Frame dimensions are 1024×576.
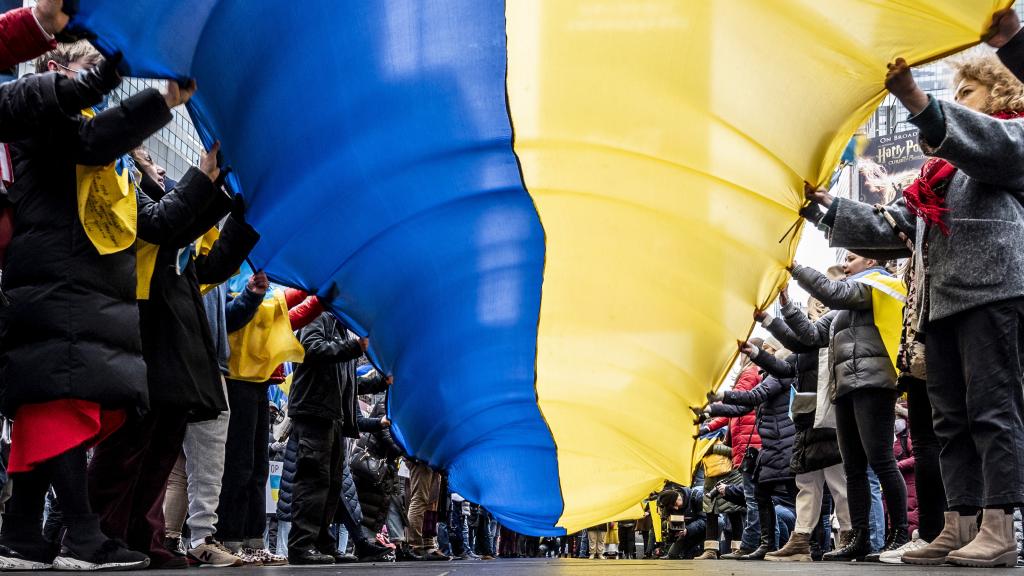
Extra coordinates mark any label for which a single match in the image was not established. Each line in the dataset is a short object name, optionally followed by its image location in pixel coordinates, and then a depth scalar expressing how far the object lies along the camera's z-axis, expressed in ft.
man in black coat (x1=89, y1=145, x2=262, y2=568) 13.76
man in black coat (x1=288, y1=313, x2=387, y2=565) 21.49
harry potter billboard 82.94
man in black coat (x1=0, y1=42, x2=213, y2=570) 11.25
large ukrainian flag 14.80
